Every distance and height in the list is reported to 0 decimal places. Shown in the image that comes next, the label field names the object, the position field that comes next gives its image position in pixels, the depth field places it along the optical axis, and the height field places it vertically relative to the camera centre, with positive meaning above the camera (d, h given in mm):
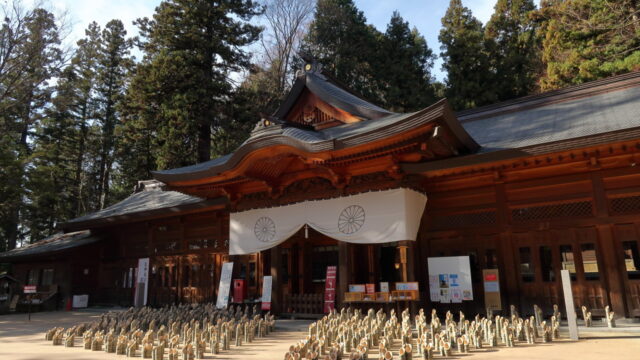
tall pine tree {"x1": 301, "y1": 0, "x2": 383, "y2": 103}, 29391 +15837
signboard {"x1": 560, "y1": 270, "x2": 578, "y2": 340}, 6697 -545
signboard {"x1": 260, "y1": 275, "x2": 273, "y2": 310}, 11703 -437
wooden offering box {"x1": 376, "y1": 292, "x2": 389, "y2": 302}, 9602 -481
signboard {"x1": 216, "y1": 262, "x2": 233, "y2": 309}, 12352 -240
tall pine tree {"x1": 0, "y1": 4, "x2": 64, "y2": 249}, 17594 +8695
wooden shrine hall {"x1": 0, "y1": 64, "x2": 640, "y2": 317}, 8664 +1835
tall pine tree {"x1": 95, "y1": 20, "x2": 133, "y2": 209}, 32656 +14781
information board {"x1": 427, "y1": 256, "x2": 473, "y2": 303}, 9312 -132
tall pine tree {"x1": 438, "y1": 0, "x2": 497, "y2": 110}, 26386 +12597
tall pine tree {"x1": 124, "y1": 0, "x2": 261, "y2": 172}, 23094 +10988
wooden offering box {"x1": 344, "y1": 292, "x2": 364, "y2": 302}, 9945 -481
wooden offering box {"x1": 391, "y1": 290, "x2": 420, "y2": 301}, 9222 -448
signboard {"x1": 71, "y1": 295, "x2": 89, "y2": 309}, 17453 -826
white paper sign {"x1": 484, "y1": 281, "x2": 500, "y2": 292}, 9266 -295
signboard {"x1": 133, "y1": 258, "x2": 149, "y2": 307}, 15188 -196
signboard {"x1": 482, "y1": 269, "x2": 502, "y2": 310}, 9203 -359
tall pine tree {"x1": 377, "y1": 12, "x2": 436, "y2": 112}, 28156 +13834
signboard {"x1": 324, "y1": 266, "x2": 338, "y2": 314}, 10812 -366
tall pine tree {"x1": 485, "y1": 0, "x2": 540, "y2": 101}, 26547 +14381
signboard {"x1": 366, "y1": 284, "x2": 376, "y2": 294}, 9883 -325
